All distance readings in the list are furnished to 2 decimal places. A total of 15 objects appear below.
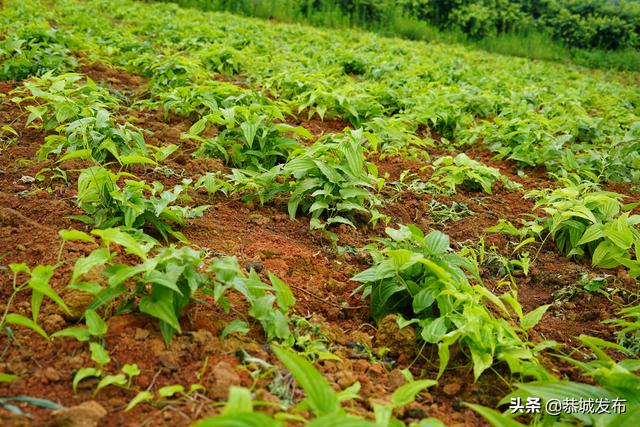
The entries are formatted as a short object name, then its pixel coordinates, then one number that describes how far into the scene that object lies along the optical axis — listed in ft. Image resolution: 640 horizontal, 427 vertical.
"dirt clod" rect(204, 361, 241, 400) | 5.18
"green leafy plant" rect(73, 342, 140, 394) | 5.09
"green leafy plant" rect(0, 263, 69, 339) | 5.40
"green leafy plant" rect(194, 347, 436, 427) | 3.95
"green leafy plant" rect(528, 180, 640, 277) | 8.57
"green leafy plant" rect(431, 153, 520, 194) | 11.31
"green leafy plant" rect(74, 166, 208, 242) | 7.65
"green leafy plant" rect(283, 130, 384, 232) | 9.20
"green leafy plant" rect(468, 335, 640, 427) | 5.47
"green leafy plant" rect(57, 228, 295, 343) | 5.72
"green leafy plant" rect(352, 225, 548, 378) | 6.19
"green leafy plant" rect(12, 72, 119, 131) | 10.48
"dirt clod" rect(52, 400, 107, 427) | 4.64
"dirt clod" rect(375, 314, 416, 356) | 6.67
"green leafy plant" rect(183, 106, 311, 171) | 10.84
